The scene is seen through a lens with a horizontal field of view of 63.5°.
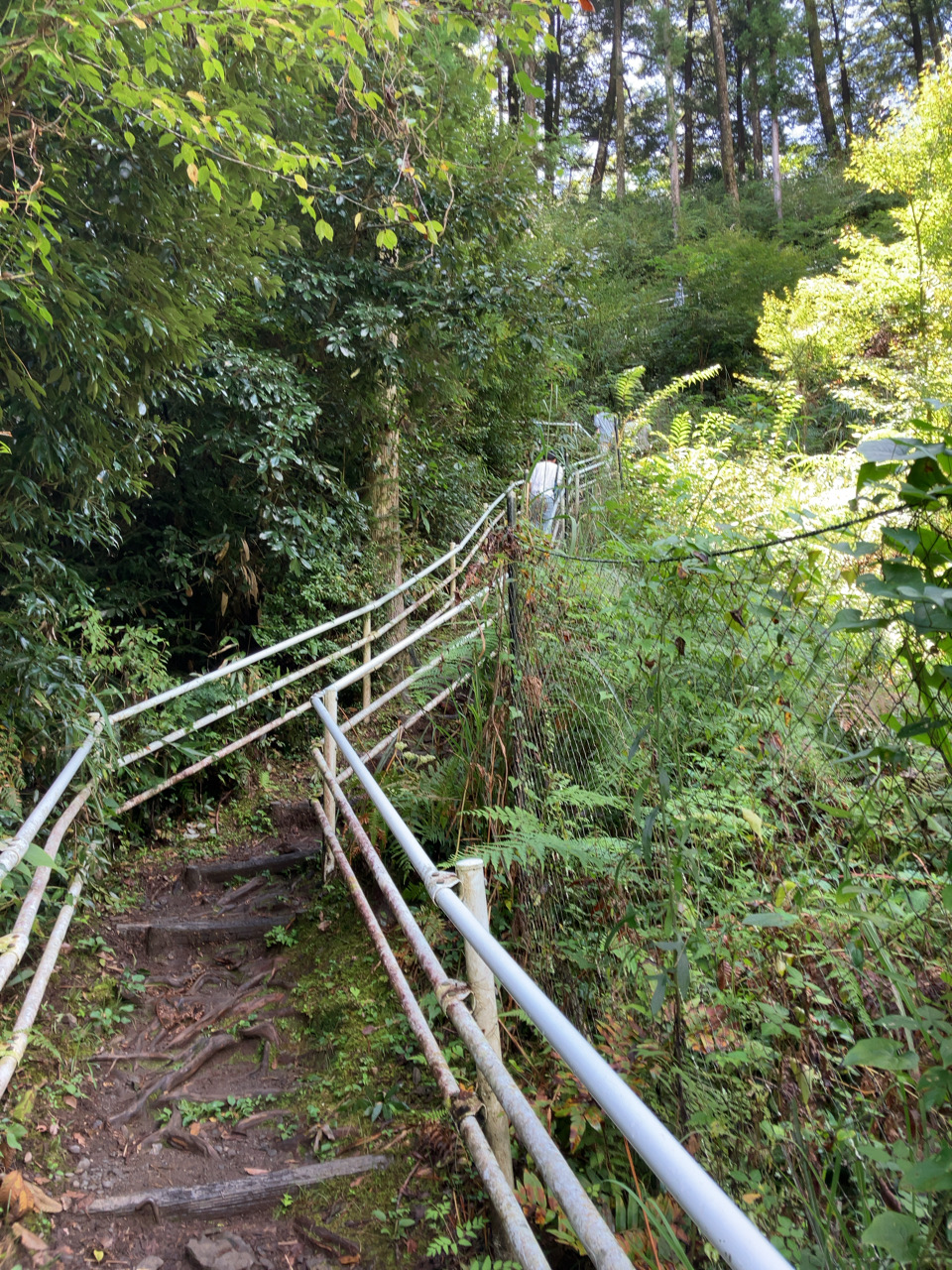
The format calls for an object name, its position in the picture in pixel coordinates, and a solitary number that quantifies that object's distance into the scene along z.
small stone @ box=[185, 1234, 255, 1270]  1.81
